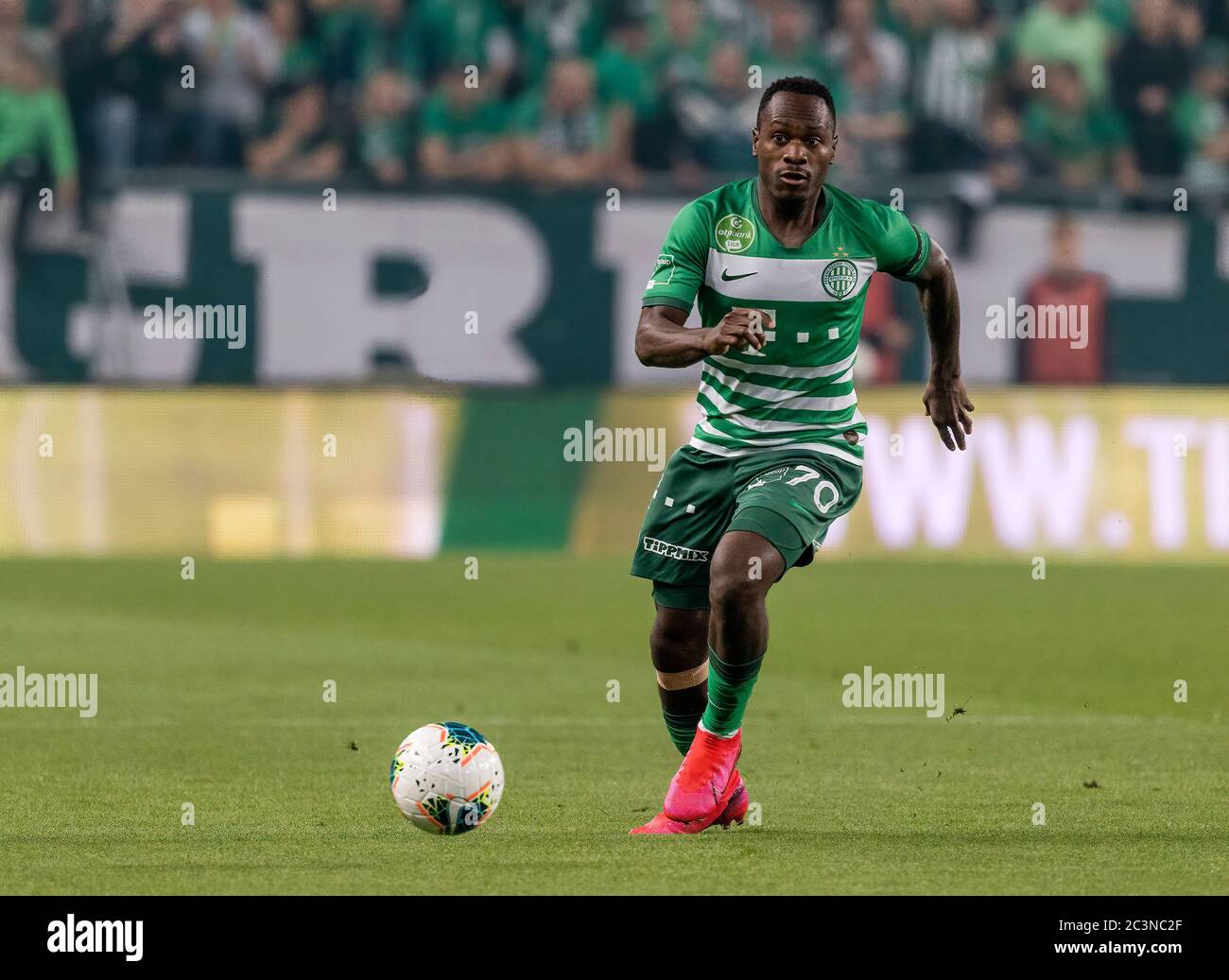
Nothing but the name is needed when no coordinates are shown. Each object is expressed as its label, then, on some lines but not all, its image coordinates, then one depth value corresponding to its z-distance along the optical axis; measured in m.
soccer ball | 6.64
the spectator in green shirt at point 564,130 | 18.03
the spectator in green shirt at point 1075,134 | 18.75
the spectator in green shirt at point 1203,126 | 18.69
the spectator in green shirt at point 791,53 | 18.38
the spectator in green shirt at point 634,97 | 18.11
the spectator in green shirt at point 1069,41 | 18.88
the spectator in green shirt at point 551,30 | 18.59
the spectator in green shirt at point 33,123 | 17.23
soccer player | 6.82
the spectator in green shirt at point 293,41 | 18.39
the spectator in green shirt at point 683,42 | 18.41
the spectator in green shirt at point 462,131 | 17.97
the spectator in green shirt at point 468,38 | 18.42
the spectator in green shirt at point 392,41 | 18.31
